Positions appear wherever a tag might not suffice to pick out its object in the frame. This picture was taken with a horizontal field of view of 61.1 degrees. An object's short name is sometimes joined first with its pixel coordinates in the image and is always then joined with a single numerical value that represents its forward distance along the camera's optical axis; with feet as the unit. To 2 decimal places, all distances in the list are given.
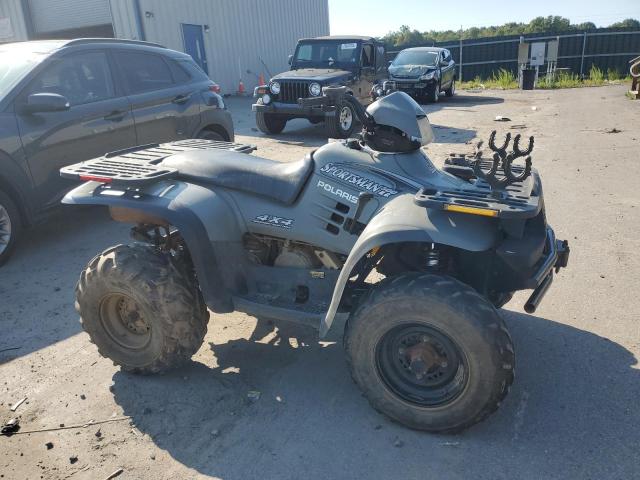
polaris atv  8.65
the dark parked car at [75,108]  16.89
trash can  69.62
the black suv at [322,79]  37.32
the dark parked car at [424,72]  58.03
